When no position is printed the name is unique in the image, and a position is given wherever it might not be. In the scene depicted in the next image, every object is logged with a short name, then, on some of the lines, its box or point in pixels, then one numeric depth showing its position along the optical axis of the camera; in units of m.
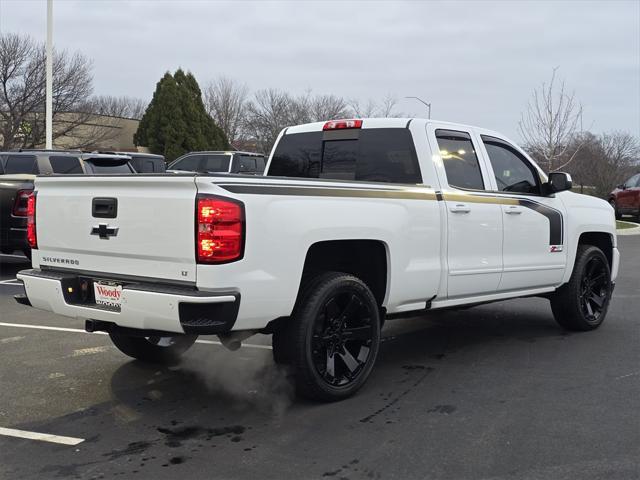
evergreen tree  43.47
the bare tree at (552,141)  24.22
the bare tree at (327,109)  47.43
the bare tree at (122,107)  64.89
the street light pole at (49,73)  20.14
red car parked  23.72
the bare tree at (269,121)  50.75
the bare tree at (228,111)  57.19
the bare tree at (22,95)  34.97
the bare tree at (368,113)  42.79
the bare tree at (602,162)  30.88
